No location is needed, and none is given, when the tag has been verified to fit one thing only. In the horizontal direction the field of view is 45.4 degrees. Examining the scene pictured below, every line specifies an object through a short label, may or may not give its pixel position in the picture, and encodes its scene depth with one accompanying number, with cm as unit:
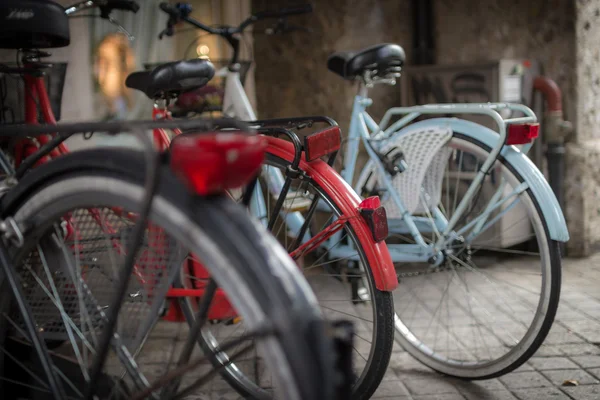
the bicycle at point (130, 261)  122
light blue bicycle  291
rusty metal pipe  543
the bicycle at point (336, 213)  240
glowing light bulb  578
